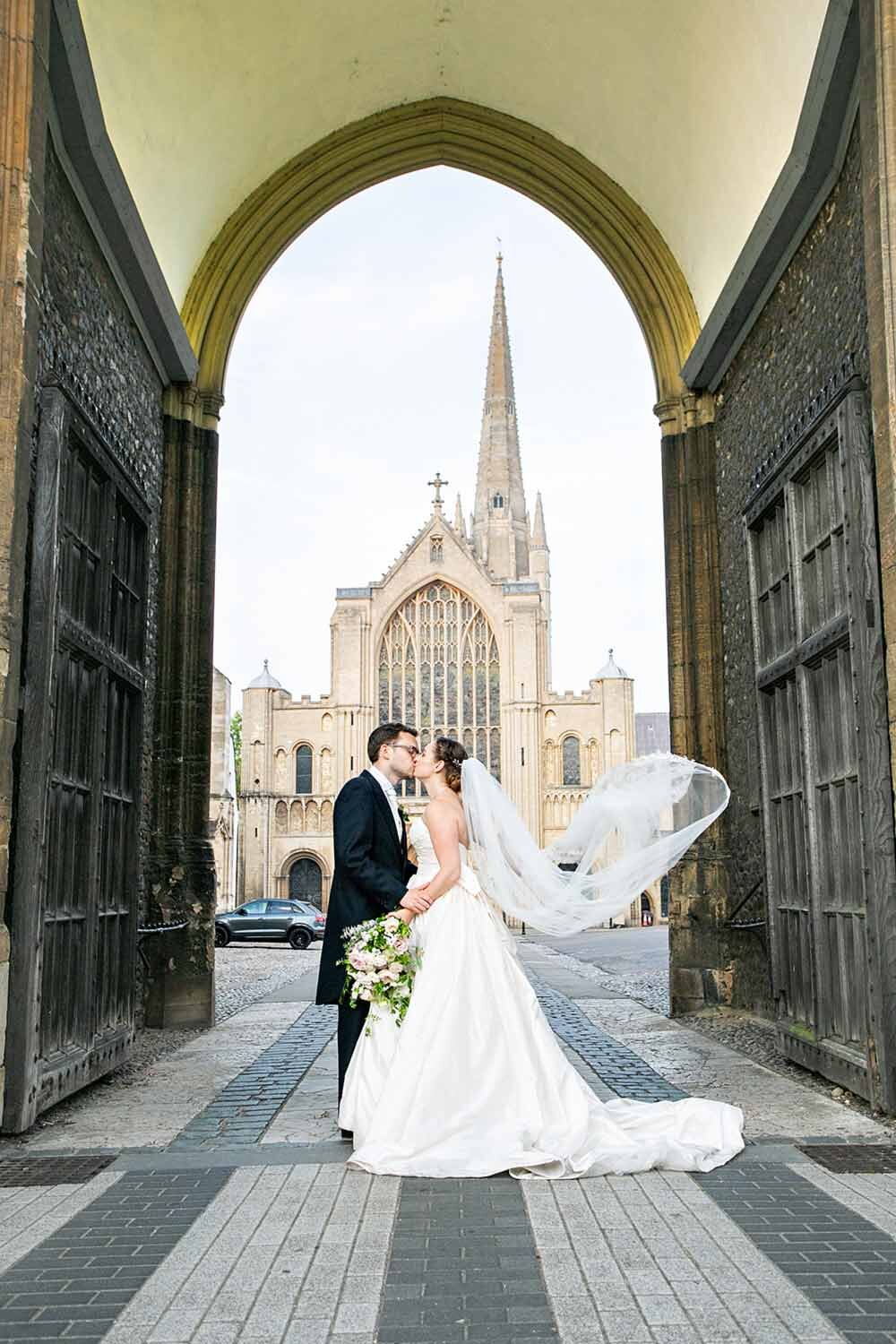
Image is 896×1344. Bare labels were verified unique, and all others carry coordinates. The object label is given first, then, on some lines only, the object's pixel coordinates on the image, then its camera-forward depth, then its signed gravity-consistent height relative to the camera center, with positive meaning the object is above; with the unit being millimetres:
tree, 65562 +6946
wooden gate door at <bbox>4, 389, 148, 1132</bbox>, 5500 +451
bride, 4680 -641
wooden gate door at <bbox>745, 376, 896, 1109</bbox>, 5684 +587
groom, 5539 +2
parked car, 27578 -1496
